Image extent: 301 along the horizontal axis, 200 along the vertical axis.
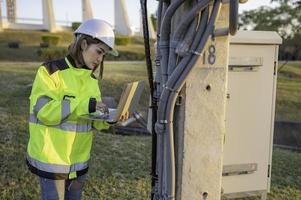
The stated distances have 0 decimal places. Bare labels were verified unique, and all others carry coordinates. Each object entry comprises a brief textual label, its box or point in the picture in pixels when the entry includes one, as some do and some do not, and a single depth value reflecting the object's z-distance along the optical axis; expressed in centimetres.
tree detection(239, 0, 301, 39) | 3512
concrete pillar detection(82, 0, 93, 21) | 3200
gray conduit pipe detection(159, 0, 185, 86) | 225
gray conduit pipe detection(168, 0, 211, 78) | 215
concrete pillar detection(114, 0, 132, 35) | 3491
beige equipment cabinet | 310
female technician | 252
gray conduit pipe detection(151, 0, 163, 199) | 244
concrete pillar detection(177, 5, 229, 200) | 229
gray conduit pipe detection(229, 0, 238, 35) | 209
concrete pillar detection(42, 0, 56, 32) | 3262
